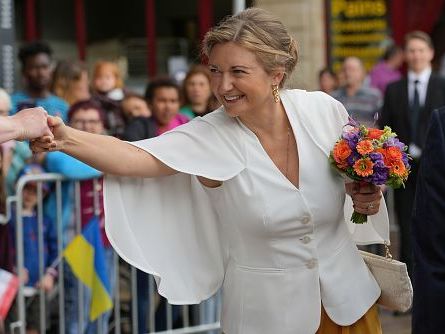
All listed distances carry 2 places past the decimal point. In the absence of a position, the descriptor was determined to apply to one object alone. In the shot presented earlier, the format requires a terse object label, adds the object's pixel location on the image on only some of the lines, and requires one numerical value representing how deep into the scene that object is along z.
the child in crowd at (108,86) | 12.21
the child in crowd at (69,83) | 12.51
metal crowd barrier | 8.95
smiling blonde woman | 5.66
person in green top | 12.12
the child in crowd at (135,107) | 11.82
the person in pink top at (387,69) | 20.31
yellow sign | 22.77
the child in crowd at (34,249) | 9.31
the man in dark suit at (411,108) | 12.56
